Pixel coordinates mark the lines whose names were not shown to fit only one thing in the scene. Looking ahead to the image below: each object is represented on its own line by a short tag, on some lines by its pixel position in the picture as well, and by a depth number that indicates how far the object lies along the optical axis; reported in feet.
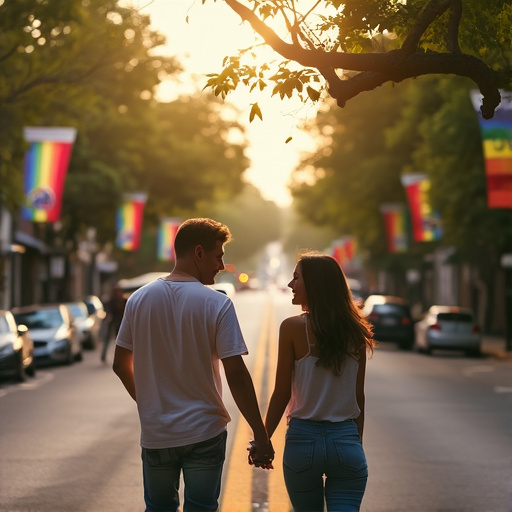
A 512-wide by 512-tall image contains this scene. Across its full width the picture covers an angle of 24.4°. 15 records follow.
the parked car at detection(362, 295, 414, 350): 118.62
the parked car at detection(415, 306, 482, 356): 106.63
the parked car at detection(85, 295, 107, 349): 114.83
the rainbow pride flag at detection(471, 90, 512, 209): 81.97
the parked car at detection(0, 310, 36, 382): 68.33
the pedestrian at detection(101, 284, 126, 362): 88.69
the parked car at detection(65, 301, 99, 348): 111.45
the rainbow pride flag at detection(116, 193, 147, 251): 152.46
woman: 16.37
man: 15.99
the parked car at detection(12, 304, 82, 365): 86.69
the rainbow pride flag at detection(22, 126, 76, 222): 98.99
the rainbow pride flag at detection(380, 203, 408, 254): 158.10
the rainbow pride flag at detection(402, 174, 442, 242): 128.57
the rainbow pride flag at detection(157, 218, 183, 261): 190.49
